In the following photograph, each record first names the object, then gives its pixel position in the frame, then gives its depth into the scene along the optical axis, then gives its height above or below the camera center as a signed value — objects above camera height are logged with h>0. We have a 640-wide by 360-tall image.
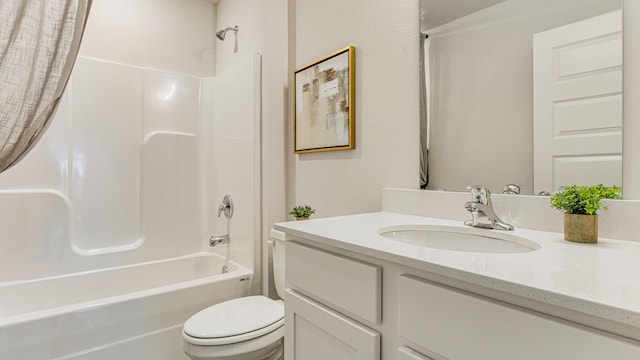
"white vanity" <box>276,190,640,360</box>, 0.45 -0.22
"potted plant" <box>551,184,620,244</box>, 0.76 -0.08
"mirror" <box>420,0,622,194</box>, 0.85 +0.26
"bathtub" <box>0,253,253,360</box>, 1.30 -0.66
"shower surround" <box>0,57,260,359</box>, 1.65 -0.16
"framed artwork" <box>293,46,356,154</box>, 1.51 +0.38
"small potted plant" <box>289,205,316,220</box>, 1.55 -0.18
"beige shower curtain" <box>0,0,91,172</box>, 0.77 +0.29
